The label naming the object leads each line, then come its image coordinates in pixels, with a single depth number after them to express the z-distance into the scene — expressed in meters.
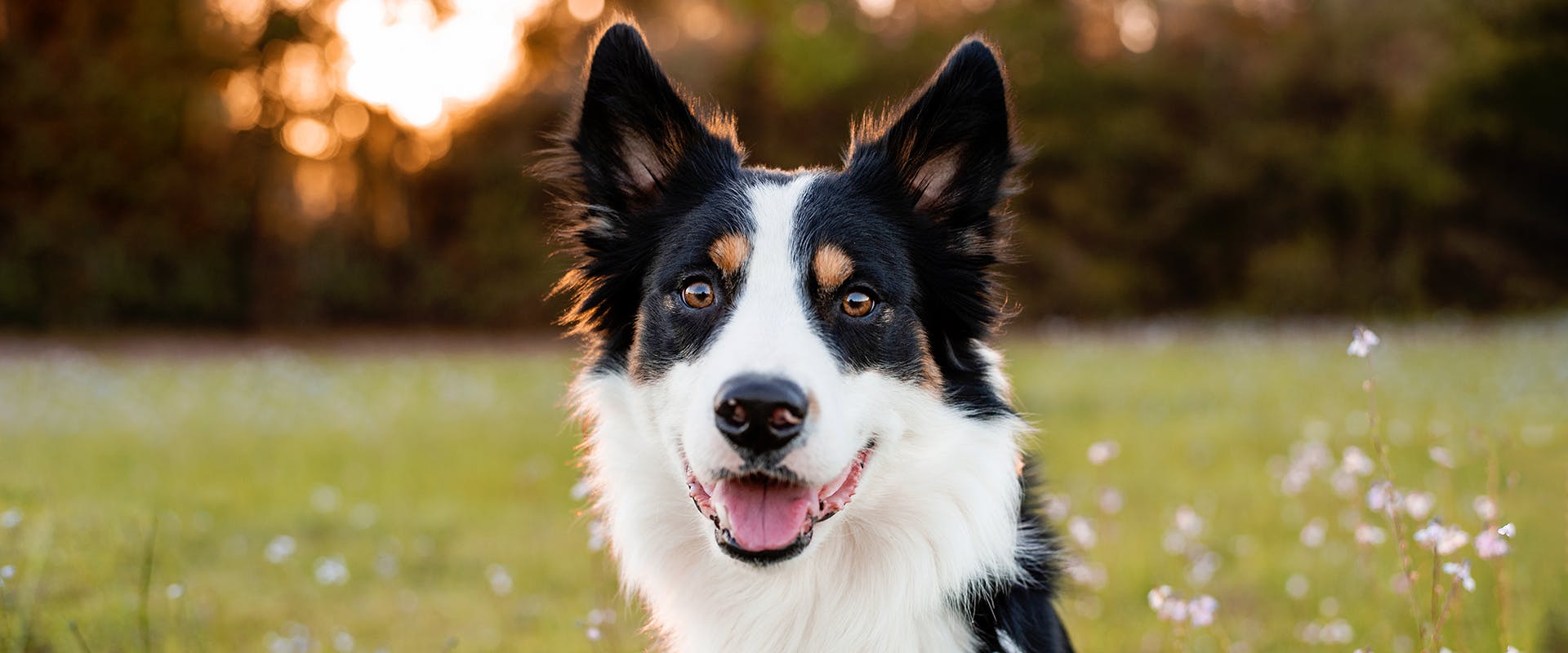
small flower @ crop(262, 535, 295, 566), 3.77
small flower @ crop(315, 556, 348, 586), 3.52
